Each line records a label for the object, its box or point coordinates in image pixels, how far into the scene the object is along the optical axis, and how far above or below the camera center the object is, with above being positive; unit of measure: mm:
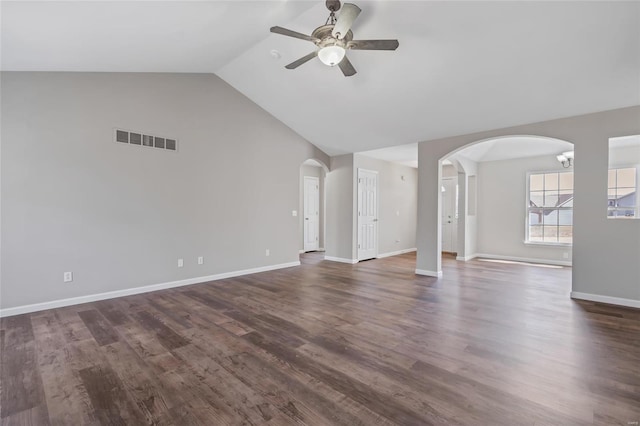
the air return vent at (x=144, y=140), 4200 +1049
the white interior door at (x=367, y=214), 7002 -161
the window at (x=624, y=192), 5145 +283
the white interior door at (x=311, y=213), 8859 -163
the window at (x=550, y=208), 6582 -13
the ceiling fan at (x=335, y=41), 2705 +1624
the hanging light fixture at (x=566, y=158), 6160 +1059
